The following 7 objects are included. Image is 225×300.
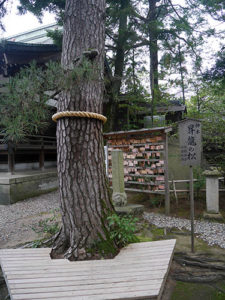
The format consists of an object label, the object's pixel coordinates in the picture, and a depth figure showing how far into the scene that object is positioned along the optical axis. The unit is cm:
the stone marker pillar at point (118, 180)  444
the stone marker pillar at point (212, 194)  453
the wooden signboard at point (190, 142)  323
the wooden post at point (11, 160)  690
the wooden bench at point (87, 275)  155
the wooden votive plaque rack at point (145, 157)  480
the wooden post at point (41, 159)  822
